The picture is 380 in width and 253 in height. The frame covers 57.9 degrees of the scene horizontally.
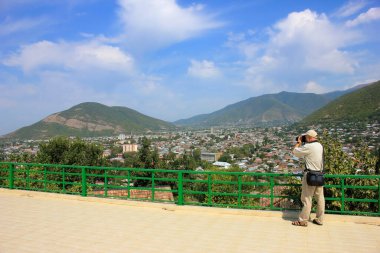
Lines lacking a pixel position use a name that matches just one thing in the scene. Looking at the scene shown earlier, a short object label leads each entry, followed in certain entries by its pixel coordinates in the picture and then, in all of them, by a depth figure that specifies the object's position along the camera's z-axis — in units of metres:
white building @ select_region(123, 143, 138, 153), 77.78
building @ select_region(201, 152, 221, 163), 65.47
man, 7.20
